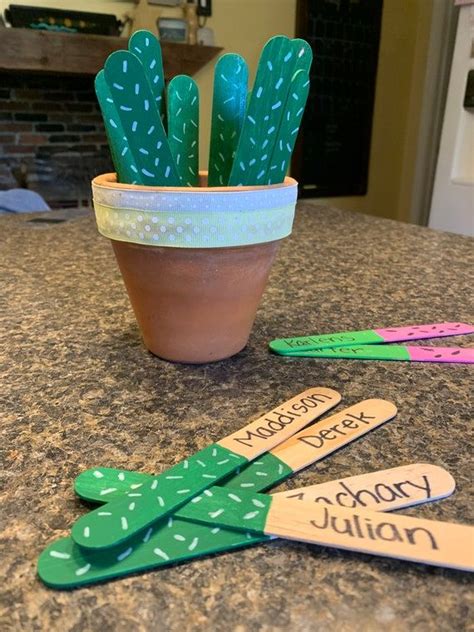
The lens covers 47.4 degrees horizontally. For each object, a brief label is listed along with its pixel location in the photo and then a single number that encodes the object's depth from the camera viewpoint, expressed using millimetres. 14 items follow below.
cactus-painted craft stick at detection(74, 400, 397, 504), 300
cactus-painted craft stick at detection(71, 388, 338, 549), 257
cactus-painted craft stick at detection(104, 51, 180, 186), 357
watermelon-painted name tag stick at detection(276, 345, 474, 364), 479
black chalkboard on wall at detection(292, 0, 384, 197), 3004
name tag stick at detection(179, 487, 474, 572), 251
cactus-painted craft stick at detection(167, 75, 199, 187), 476
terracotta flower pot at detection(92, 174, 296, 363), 390
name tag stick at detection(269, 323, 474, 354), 494
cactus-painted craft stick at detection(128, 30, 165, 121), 418
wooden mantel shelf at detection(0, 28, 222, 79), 2276
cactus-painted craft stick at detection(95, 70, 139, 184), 377
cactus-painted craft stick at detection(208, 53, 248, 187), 451
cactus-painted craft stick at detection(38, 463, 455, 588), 247
